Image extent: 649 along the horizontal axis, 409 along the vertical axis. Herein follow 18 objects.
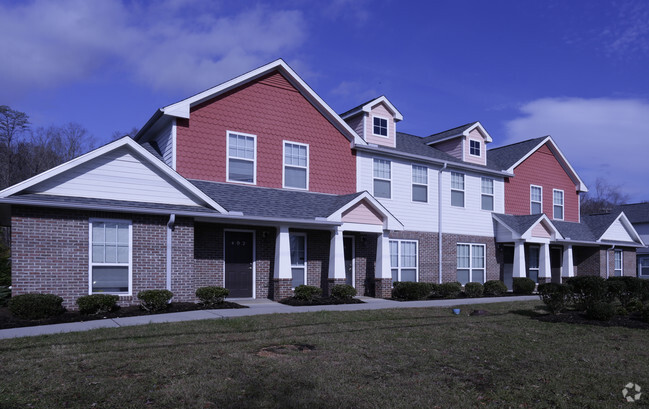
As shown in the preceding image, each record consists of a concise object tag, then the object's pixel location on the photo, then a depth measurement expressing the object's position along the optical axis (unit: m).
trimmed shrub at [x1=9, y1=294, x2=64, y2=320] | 12.17
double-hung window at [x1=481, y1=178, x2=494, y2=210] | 25.32
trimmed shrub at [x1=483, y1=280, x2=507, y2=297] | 22.59
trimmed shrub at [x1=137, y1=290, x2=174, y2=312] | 13.63
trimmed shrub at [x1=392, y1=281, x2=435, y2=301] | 19.34
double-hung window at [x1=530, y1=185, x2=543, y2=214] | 27.83
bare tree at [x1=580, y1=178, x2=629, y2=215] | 69.93
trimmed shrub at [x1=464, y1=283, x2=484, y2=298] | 21.55
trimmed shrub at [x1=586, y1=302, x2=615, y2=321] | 13.71
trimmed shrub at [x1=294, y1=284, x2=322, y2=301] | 16.71
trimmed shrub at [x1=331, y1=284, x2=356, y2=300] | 17.41
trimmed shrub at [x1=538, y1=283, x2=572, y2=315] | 14.74
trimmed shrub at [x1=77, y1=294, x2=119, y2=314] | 12.98
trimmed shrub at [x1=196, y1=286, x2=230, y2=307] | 15.15
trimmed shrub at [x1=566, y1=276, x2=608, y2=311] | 14.84
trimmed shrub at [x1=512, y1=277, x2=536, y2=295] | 23.39
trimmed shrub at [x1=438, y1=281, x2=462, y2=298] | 20.92
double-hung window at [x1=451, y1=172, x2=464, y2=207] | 23.98
